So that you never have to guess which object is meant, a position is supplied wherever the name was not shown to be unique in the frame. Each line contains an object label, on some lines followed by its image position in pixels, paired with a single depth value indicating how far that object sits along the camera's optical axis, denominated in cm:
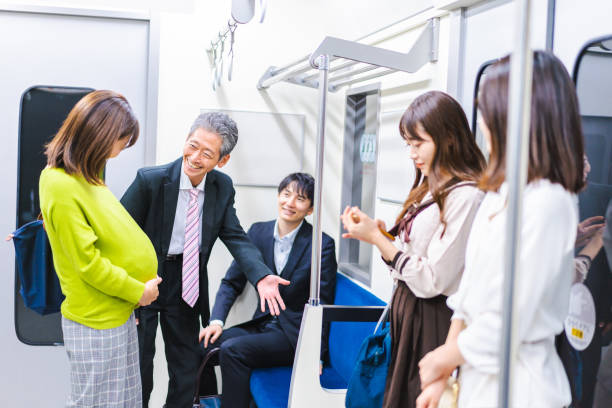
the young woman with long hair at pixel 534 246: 109
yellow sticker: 161
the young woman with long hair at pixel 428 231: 155
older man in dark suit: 275
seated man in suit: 292
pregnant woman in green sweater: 206
